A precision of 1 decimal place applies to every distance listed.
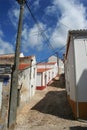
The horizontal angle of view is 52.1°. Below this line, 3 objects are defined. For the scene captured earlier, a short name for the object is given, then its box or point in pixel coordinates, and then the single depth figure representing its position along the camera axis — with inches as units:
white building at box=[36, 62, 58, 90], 566.4
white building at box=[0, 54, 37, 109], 339.9
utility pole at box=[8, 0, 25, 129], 198.0
